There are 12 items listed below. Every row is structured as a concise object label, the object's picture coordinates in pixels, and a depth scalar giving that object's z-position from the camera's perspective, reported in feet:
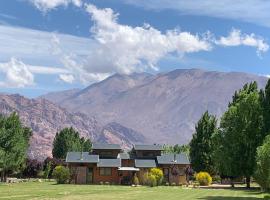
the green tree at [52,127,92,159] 431.43
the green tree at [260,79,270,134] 220.23
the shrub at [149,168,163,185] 268.56
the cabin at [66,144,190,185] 293.84
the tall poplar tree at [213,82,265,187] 227.81
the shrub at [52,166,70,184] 269.85
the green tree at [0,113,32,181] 275.18
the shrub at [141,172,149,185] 267.66
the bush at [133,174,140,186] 268.50
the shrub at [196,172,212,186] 260.42
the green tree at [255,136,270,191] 136.56
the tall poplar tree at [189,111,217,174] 306.14
